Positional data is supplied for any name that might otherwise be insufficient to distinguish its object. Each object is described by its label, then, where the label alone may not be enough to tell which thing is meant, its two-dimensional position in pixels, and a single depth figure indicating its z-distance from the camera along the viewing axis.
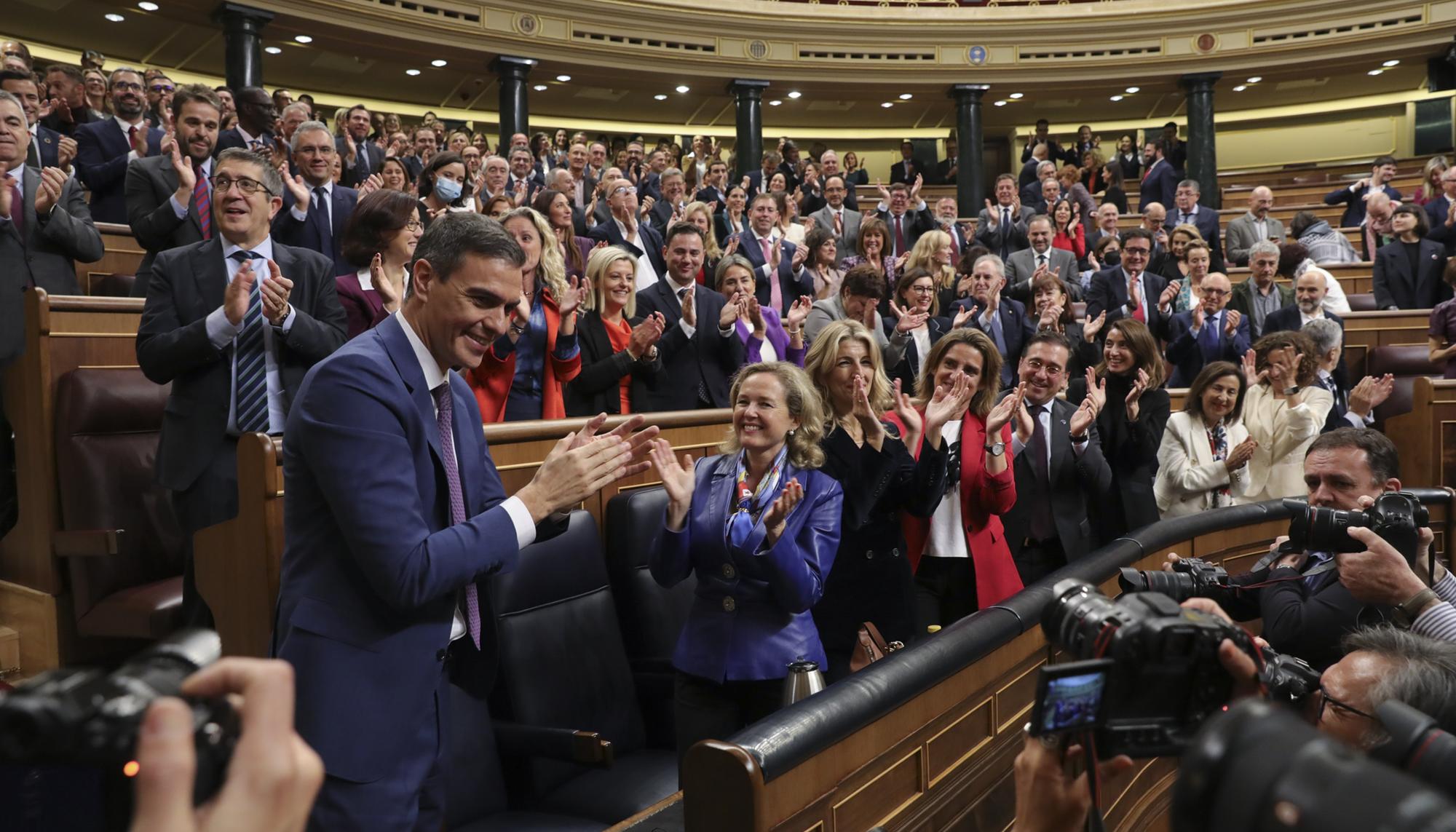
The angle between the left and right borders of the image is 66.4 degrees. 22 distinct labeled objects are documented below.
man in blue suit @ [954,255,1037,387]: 3.76
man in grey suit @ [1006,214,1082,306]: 4.86
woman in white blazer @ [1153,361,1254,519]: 2.84
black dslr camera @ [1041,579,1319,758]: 0.73
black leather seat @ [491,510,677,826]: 1.69
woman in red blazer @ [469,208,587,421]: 2.52
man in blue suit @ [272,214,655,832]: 1.13
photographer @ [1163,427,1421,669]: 1.83
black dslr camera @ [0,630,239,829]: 0.44
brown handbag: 1.82
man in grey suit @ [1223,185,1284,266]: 6.12
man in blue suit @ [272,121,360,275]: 2.71
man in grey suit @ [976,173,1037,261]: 5.81
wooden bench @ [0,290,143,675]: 2.10
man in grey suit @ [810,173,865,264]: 5.62
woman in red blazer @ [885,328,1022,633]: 2.15
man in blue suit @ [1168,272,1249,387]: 4.06
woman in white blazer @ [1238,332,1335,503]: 3.11
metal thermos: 1.48
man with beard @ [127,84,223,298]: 2.32
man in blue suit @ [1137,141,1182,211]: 7.77
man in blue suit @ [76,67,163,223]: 3.62
